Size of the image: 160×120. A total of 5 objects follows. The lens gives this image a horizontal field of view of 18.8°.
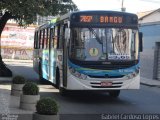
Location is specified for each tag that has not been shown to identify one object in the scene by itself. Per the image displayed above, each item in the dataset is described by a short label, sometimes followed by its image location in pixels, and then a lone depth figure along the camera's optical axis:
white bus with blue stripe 16.36
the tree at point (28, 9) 22.41
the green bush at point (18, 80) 17.30
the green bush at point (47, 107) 10.23
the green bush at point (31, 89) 13.95
